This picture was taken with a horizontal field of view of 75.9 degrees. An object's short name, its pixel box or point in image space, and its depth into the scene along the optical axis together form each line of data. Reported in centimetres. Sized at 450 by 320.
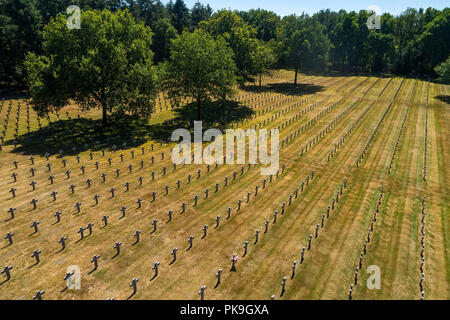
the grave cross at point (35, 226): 1953
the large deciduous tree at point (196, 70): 4669
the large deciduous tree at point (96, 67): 3722
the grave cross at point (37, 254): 1684
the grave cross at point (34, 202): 2241
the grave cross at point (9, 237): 1821
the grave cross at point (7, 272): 1552
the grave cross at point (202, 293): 1453
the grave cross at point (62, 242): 1831
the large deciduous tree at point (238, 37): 6588
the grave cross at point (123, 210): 2209
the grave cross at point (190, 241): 1892
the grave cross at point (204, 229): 2021
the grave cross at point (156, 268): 1644
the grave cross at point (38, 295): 1412
